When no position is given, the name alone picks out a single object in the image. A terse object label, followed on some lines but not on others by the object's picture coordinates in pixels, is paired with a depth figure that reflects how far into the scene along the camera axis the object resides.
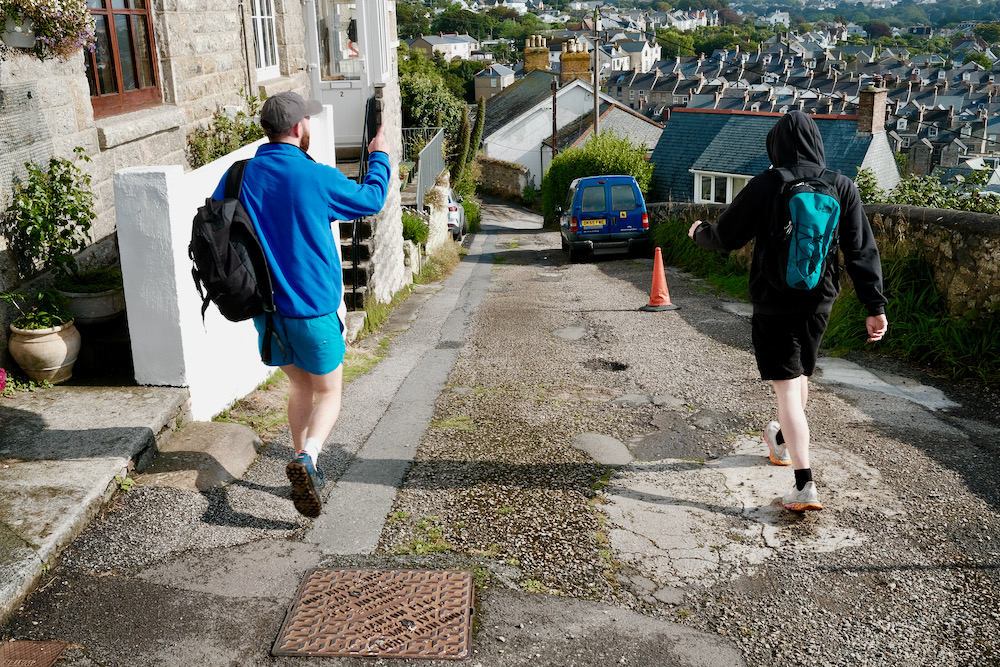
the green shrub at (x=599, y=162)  33.72
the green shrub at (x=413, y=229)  14.25
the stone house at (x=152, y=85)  4.84
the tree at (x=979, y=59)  177.56
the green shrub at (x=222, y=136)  7.32
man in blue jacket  3.54
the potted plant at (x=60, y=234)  4.72
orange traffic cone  9.84
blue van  17.48
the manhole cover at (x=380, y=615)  2.88
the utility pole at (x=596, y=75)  33.88
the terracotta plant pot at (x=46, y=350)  4.52
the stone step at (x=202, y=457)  4.02
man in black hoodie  3.85
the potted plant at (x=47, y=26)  4.55
